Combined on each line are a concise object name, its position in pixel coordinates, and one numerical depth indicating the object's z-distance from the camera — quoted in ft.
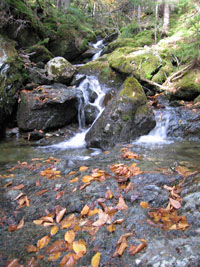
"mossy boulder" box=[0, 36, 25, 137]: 23.82
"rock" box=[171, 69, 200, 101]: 26.55
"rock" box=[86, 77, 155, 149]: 19.21
